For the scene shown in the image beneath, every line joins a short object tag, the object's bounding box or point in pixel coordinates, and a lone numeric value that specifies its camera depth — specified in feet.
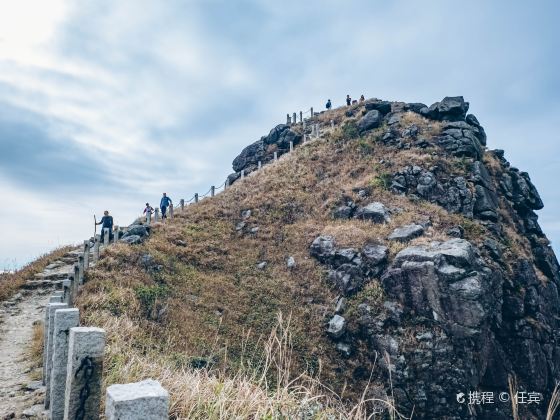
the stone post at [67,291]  29.77
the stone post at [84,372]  11.44
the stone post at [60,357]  14.02
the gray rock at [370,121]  108.88
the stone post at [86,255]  45.42
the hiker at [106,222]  60.34
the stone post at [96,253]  49.24
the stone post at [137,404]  6.86
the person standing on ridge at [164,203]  75.97
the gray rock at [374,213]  69.38
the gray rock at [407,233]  61.15
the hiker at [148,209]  73.52
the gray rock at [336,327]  50.11
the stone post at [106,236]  58.49
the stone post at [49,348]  17.95
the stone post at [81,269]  40.45
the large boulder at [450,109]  103.35
